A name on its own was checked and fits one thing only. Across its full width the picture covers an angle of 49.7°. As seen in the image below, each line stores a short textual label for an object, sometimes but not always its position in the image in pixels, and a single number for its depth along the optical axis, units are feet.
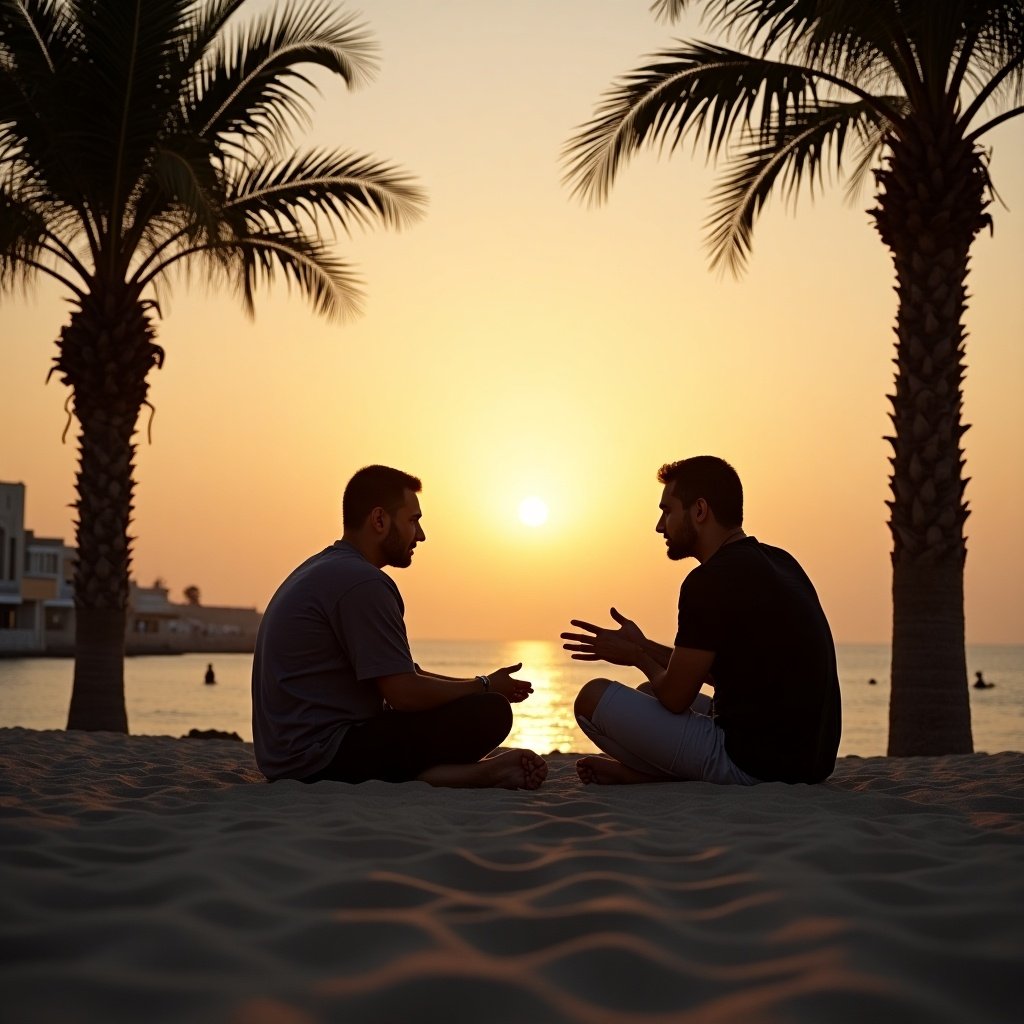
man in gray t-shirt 15.64
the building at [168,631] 317.83
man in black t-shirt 15.11
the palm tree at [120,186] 36.11
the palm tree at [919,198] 29.40
